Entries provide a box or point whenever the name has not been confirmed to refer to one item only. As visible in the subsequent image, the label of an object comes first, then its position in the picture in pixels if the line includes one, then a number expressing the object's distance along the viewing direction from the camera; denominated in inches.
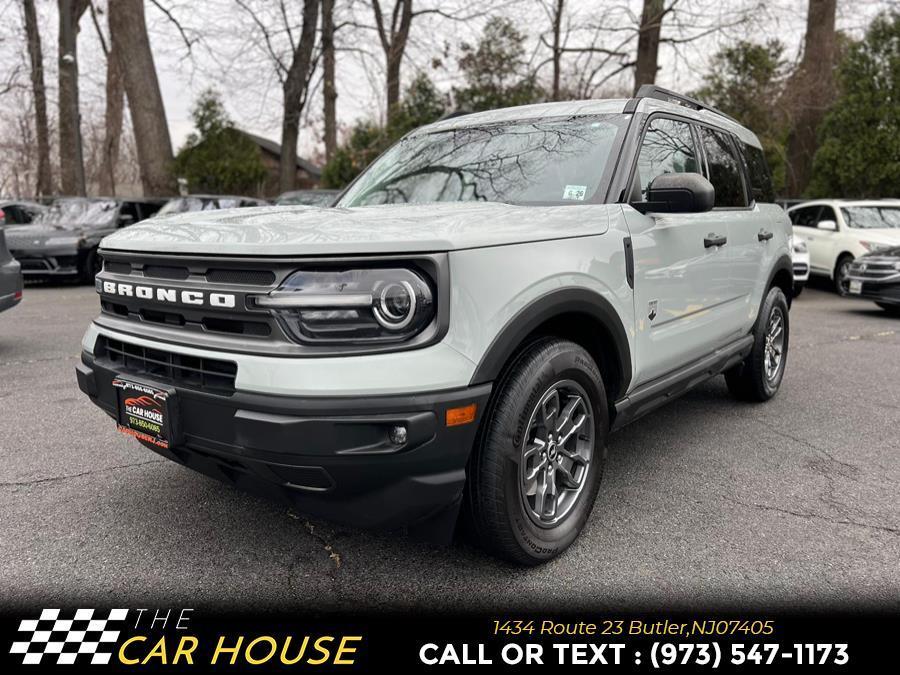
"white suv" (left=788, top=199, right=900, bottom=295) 445.7
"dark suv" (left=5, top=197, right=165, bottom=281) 456.8
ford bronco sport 81.8
